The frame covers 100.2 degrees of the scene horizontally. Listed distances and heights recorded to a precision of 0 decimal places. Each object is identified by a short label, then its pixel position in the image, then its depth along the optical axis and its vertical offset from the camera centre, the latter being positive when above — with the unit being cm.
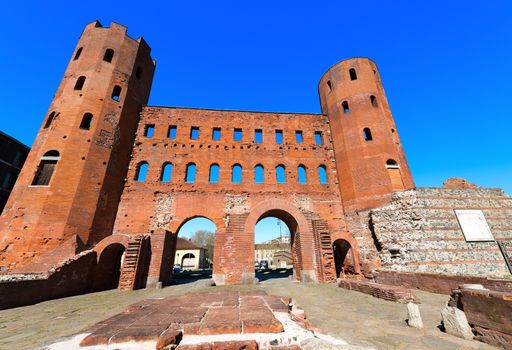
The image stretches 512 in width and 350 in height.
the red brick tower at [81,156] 1055 +586
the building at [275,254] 4090 +99
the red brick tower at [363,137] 1428 +816
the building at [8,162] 2080 +967
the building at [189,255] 4231 +81
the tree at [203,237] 7140 +735
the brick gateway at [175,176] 1123 +511
